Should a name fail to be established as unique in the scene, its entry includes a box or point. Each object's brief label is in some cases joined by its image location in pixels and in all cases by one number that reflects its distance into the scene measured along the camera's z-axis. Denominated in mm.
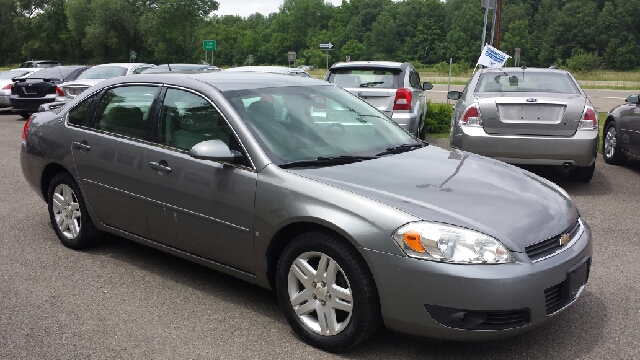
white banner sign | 16094
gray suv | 9906
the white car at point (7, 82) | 20062
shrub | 14109
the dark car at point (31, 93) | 18016
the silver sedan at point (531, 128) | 7676
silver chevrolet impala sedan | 3215
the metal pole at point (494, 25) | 19686
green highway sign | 36275
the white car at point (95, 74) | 15312
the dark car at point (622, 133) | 8852
